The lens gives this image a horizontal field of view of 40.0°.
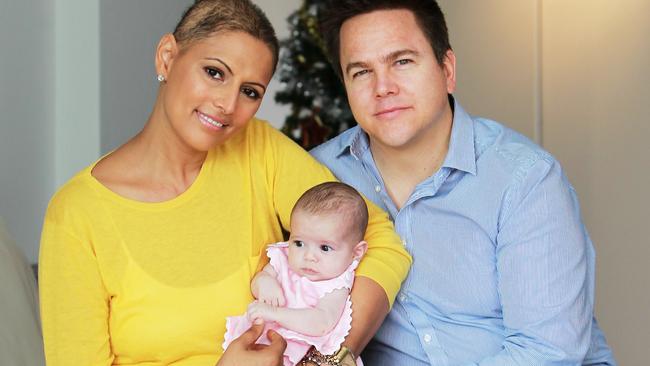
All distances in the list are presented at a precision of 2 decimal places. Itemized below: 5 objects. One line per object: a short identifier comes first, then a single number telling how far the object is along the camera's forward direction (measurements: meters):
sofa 2.18
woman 1.80
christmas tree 4.77
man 1.98
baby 1.83
